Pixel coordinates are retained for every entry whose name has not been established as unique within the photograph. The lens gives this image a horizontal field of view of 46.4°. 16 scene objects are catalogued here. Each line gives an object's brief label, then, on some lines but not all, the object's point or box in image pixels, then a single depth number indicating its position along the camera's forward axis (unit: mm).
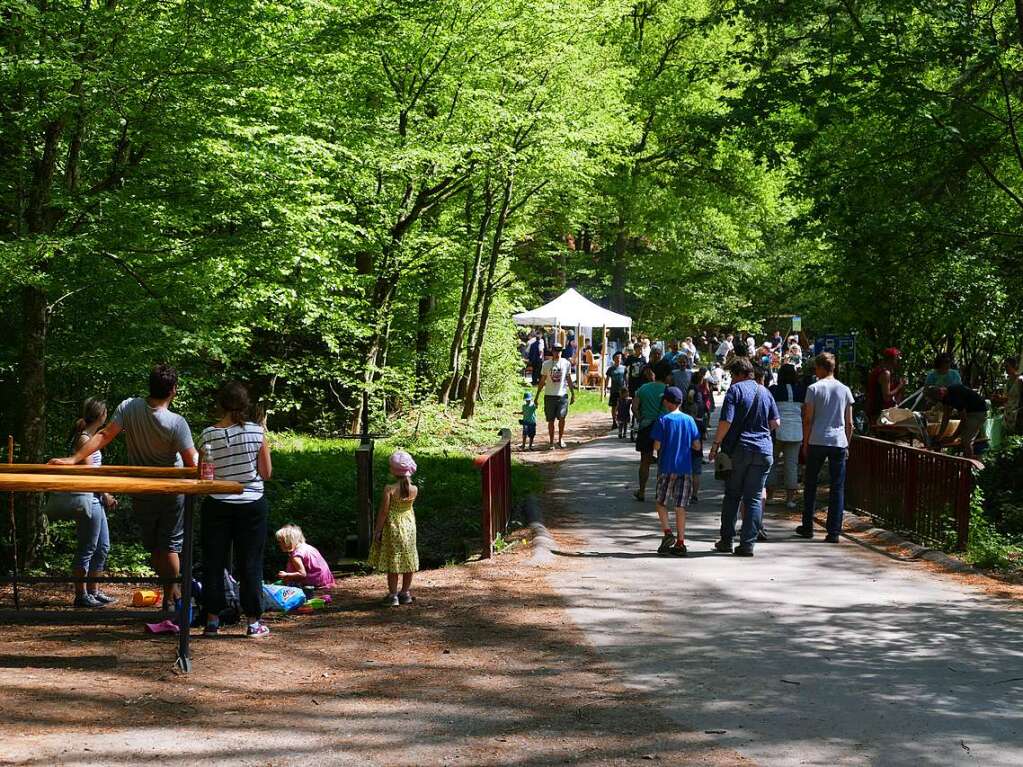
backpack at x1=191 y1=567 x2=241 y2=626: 8648
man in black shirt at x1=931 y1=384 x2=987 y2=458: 16016
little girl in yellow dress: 9727
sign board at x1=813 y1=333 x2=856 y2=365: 19850
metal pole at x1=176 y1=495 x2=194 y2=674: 7203
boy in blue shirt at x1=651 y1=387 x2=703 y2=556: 12234
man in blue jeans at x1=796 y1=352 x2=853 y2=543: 13023
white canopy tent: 35719
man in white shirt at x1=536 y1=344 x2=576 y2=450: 24047
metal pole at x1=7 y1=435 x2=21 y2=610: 8664
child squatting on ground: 11156
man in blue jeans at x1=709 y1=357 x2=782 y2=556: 12156
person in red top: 17094
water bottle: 7293
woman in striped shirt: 8203
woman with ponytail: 9695
